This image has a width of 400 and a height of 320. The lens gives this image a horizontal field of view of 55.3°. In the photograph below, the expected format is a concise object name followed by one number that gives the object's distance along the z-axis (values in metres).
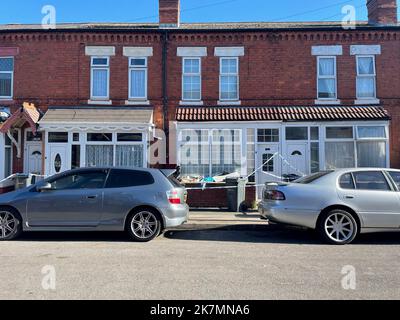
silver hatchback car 7.82
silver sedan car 7.55
